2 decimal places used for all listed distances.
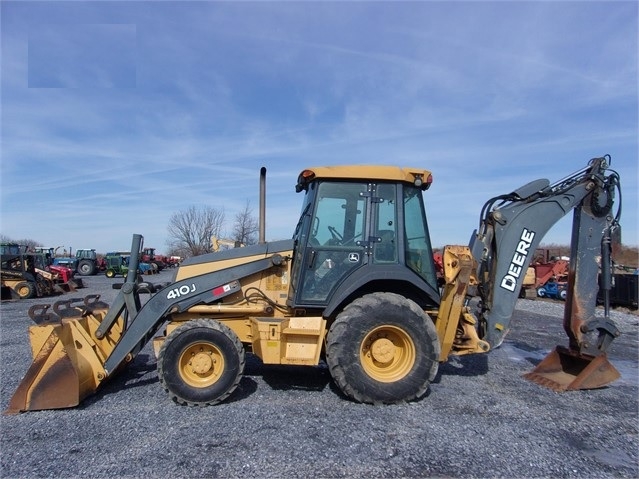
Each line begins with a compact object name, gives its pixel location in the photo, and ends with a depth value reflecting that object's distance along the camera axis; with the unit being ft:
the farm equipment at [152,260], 127.85
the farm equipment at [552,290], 65.51
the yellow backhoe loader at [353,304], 16.56
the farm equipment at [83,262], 116.98
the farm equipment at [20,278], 61.43
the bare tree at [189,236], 132.63
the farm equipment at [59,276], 71.97
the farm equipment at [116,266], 112.57
